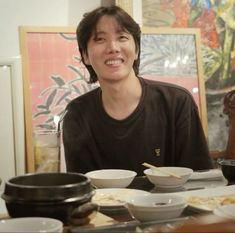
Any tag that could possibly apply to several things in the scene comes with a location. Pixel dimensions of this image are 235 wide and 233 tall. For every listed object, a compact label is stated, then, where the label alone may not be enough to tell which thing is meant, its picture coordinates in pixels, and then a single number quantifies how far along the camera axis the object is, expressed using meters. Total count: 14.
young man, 2.02
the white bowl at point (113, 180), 1.32
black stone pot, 0.88
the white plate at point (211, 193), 1.17
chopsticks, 1.32
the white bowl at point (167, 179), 1.32
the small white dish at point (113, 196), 1.10
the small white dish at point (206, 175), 1.46
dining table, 0.87
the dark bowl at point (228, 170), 1.38
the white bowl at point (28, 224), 0.81
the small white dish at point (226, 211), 0.93
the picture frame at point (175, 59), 2.98
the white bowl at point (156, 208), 0.92
